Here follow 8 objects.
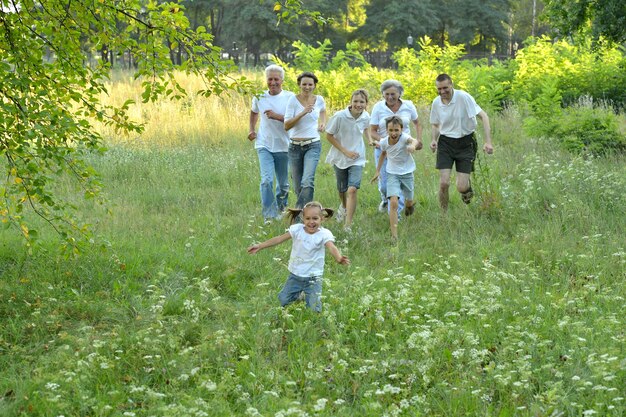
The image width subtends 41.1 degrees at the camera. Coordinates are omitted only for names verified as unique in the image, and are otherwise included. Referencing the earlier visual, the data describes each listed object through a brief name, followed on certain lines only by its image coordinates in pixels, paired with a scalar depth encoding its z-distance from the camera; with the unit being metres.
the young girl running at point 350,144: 10.01
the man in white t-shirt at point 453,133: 10.34
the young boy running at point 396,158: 9.84
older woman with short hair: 10.38
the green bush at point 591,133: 13.41
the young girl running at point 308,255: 6.72
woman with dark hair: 10.09
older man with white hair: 10.60
